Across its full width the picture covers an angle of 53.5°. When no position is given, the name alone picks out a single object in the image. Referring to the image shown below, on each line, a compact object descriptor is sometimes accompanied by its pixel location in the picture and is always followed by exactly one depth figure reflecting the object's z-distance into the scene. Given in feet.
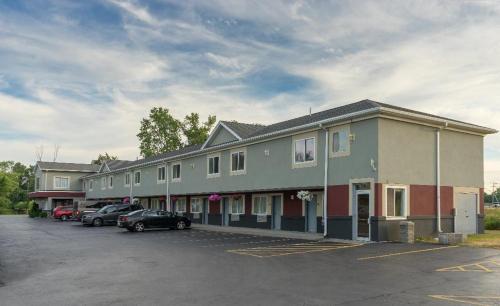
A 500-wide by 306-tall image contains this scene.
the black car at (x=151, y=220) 103.81
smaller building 232.12
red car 167.94
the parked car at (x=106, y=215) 129.29
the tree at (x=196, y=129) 234.58
